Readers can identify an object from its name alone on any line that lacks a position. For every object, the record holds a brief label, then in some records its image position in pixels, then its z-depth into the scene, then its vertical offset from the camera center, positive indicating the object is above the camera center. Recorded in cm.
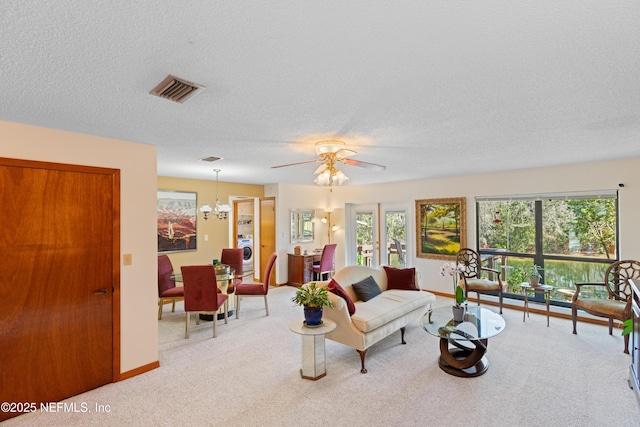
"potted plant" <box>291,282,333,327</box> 294 -80
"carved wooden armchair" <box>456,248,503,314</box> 487 -100
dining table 465 -93
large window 453 -30
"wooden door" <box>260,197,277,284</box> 688 -20
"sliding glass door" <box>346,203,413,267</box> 671 -35
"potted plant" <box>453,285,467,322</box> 341 -100
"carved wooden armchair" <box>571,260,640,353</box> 367 -104
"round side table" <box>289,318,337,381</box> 297 -131
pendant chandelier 544 +19
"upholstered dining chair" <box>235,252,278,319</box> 491 -114
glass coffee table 304 -118
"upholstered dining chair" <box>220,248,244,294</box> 582 -74
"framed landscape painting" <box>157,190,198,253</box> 557 +0
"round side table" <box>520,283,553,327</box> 444 -110
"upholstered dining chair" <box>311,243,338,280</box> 661 -98
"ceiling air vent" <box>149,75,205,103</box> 177 +81
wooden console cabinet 673 -108
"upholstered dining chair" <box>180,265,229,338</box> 399 -96
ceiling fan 308 +63
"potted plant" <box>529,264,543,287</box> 469 -91
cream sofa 324 -109
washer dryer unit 860 -87
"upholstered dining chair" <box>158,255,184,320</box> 470 -98
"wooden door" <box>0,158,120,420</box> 247 -51
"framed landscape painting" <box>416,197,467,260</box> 574 -16
